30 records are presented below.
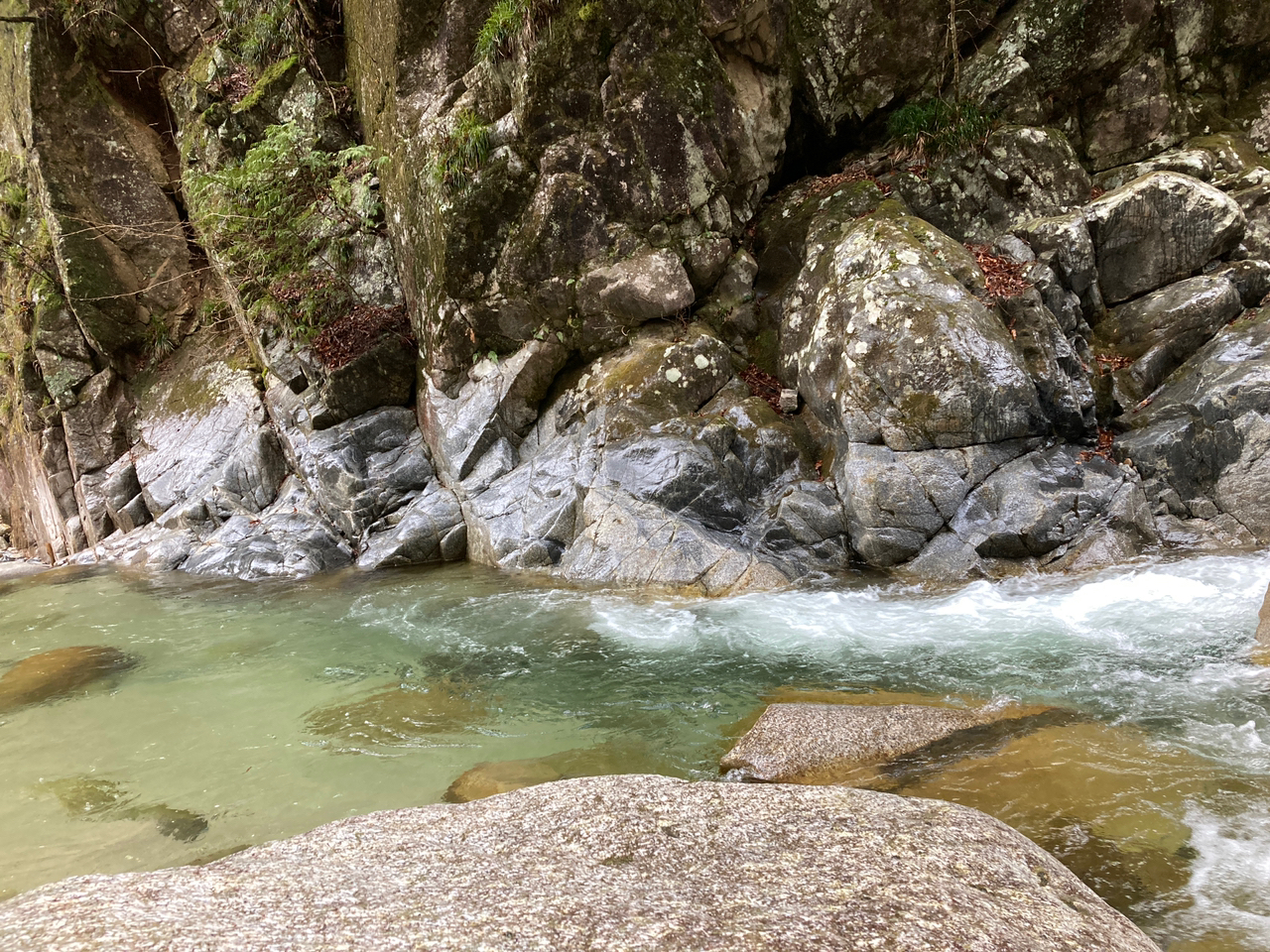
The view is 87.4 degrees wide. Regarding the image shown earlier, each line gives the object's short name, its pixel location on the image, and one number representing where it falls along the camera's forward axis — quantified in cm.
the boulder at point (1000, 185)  1089
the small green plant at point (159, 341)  1667
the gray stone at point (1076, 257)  991
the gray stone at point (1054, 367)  870
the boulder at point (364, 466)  1199
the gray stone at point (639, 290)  1095
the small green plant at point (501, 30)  1064
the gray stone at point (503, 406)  1136
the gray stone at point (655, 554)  850
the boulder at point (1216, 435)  766
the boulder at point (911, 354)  841
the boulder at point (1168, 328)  905
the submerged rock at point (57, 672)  686
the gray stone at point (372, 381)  1276
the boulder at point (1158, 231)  950
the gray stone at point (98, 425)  1572
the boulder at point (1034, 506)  789
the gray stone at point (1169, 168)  1030
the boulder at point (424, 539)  1105
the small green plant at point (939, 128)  1125
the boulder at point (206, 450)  1323
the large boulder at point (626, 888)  229
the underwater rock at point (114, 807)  438
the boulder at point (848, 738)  427
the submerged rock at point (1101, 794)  320
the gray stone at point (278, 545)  1155
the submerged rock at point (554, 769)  448
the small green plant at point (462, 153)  1107
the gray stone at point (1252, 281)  905
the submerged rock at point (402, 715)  548
